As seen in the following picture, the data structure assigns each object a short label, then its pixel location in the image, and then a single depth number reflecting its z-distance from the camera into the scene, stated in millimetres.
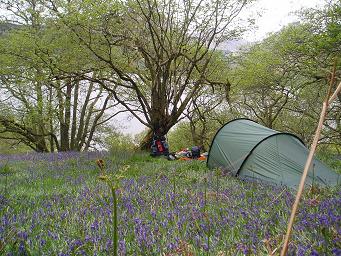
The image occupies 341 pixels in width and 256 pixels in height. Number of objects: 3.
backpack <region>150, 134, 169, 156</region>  15484
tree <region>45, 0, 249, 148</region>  14948
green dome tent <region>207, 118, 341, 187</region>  8445
